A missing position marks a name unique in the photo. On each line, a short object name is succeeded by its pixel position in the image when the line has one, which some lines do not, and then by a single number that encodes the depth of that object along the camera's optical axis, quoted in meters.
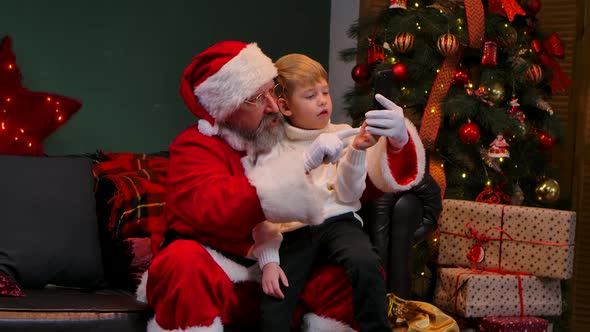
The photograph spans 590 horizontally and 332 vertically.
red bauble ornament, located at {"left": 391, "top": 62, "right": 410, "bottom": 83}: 3.63
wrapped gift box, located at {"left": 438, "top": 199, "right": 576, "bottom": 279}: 3.36
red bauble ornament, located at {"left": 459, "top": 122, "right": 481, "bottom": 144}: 3.54
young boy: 2.23
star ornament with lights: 3.04
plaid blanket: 2.80
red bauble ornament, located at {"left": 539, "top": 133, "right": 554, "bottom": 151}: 3.74
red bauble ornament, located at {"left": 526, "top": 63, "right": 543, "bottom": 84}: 3.67
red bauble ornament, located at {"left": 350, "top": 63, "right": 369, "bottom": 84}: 3.86
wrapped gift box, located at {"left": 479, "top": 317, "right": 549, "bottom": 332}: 3.32
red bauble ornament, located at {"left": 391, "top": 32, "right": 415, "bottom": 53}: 3.65
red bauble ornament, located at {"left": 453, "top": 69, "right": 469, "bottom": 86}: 3.64
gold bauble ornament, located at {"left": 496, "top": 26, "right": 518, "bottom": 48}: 3.64
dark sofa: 2.31
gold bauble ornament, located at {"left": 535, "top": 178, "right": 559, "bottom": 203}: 3.72
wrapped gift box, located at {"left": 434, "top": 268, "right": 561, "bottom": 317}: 3.38
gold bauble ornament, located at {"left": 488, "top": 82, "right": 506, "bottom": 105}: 3.63
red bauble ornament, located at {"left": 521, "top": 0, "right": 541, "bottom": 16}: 3.73
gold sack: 2.54
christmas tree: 3.62
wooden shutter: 3.91
